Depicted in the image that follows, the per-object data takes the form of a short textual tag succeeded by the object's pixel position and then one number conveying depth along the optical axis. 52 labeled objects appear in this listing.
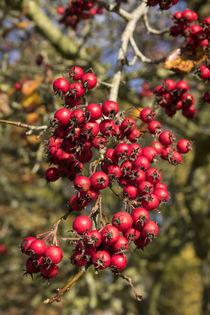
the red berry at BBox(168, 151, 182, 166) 0.39
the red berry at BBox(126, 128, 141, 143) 0.37
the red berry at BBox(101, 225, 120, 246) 0.33
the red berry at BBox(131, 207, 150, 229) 0.35
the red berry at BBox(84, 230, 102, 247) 0.33
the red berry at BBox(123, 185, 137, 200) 0.35
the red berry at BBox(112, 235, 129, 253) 0.34
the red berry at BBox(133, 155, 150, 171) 0.35
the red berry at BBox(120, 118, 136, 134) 0.36
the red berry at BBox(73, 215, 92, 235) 0.34
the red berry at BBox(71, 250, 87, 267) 0.34
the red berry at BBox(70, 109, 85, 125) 0.35
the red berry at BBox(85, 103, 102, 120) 0.35
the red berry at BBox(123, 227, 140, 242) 0.35
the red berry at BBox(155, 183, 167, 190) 0.37
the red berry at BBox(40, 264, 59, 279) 0.35
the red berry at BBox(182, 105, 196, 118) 0.45
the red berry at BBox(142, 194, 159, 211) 0.35
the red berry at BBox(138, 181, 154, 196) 0.35
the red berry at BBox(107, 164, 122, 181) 0.35
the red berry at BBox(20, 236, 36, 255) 0.35
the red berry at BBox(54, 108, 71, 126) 0.35
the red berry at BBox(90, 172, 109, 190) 0.34
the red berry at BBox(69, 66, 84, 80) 0.38
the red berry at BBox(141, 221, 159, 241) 0.35
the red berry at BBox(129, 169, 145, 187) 0.35
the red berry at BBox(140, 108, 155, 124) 0.39
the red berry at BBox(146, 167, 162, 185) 0.36
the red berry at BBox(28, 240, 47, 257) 0.34
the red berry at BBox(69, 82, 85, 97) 0.37
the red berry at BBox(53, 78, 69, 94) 0.37
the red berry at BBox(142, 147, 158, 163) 0.37
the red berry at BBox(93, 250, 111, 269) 0.33
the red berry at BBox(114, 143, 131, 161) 0.35
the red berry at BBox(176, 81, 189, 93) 0.43
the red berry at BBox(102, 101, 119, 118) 0.36
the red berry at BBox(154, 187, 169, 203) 0.37
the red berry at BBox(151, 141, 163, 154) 0.39
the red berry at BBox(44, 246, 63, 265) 0.34
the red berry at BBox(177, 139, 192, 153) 0.41
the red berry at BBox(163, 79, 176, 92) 0.43
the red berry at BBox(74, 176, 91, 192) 0.34
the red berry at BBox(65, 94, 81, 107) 0.38
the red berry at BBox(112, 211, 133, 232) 0.34
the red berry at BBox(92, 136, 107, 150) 0.36
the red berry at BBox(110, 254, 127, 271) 0.34
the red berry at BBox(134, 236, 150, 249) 0.35
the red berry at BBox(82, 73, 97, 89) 0.38
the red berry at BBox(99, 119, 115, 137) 0.35
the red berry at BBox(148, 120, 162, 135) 0.39
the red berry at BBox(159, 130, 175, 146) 0.39
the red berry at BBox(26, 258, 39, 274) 0.35
